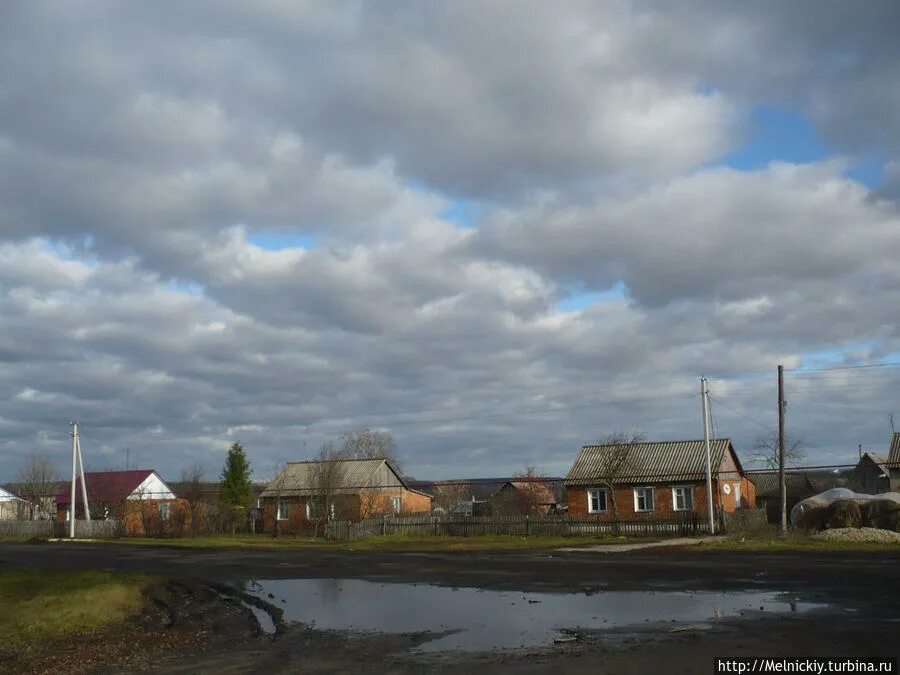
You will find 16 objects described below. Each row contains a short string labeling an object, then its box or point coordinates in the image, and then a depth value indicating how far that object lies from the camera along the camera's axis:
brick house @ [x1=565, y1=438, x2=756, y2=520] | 55.88
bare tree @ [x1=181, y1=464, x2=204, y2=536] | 66.81
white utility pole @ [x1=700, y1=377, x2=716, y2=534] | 44.50
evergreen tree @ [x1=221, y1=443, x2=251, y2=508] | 72.12
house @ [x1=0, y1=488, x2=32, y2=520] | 92.75
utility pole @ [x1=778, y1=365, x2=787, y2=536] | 41.84
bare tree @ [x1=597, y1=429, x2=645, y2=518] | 56.69
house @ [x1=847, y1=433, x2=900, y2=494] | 73.31
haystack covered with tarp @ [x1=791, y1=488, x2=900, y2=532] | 40.69
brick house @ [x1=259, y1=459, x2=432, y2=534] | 63.72
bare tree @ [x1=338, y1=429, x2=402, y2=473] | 108.88
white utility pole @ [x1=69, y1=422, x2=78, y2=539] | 62.84
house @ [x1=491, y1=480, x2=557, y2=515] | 70.38
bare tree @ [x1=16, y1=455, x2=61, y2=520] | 89.06
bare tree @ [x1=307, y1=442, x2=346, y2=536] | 62.59
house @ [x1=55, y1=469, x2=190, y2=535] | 66.44
